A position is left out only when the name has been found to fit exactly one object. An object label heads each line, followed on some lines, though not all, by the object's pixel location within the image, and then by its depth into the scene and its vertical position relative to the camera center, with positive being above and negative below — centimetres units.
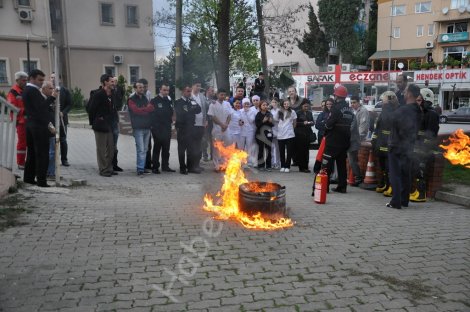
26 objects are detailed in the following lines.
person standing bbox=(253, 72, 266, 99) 1424 +64
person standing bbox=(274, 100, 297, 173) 1027 -66
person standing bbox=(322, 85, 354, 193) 779 -53
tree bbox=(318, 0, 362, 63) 5431 +1107
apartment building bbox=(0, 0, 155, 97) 2638 +467
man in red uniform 830 +12
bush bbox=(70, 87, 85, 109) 2812 +37
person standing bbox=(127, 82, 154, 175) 895 -35
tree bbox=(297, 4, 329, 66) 5612 +847
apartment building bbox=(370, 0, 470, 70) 4838 +909
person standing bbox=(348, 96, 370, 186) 869 -62
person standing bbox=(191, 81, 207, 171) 962 -52
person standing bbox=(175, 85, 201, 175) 936 -41
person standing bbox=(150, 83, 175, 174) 922 -43
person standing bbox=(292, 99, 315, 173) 1039 -75
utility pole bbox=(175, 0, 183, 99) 1677 +236
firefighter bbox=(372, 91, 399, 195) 775 -64
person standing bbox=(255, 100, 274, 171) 1028 -64
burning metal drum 589 -142
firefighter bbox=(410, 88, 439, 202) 757 -80
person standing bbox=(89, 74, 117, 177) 849 -35
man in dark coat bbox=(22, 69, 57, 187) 701 -38
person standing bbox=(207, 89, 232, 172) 989 -42
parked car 3025 -99
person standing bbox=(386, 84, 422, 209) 701 -73
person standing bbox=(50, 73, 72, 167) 928 -15
